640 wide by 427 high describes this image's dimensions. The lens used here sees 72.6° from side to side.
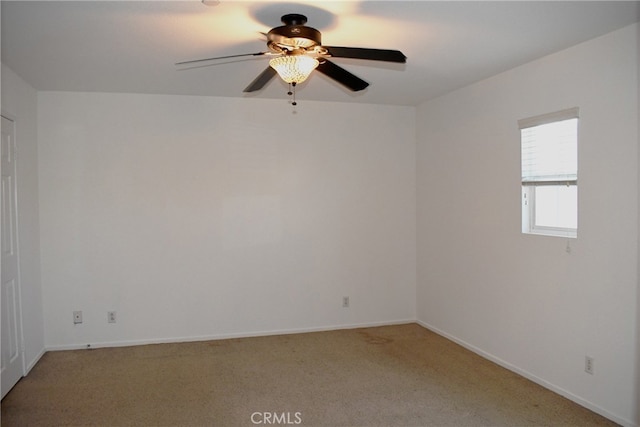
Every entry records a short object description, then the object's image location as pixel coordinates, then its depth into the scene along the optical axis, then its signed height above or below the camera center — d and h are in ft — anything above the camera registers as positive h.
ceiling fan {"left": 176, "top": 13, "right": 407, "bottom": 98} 7.12 +2.52
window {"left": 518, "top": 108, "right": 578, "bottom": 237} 9.89 +0.65
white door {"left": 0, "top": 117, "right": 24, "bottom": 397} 10.35 -1.67
